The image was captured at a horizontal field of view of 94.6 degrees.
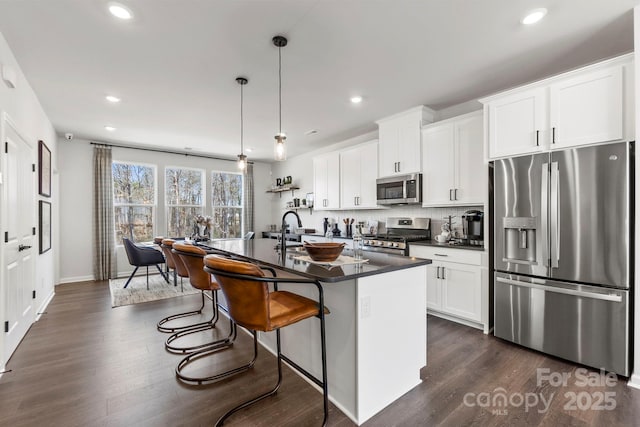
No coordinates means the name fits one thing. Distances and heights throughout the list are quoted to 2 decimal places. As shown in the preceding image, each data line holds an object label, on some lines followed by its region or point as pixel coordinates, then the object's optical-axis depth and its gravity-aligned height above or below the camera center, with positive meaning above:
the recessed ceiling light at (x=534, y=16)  2.10 +1.44
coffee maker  3.47 -0.15
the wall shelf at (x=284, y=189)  6.96 +0.63
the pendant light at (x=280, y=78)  2.42 +1.43
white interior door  2.47 -0.20
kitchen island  1.74 -0.75
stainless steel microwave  4.04 +0.36
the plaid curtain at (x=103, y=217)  5.60 -0.01
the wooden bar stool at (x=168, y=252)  3.17 -0.42
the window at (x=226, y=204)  7.13 +0.29
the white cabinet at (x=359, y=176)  4.80 +0.67
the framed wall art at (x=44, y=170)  3.71 +0.63
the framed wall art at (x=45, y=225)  3.79 -0.12
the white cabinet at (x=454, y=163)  3.43 +0.64
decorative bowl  1.97 -0.24
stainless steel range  3.81 -0.30
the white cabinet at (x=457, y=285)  3.09 -0.79
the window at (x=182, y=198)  6.50 +0.39
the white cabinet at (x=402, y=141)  4.03 +1.06
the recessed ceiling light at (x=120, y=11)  2.01 +1.43
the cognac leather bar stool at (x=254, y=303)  1.54 -0.48
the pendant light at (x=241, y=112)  3.14 +1.44
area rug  4.29 -1.21
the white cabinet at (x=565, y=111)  2.27 +0.89
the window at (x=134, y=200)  6.01 +0.34
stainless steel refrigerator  2.20 -0.32
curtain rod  5.76 +1.40
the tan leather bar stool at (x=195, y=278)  2.50 -0.55
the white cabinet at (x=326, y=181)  5.54 +0.67
